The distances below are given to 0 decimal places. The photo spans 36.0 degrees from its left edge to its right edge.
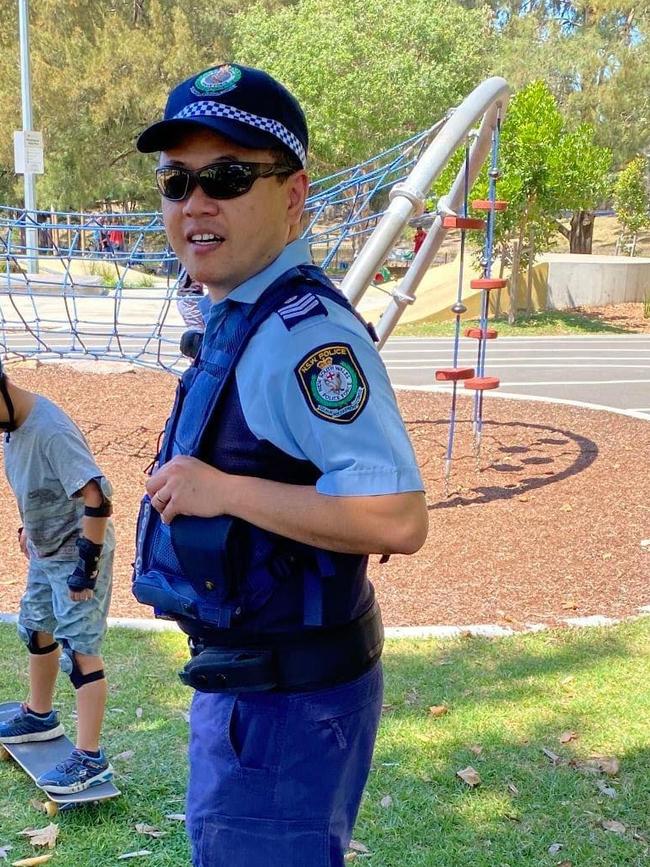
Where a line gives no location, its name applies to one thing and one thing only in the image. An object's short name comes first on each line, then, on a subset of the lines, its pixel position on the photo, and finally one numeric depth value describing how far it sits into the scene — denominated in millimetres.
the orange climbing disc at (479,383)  7379
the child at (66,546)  3139
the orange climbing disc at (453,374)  7184
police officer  1505
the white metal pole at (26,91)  22422
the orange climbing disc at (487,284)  7264
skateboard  3170
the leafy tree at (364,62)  26953
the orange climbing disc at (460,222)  6867
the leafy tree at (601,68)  31562
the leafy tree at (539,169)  17469
